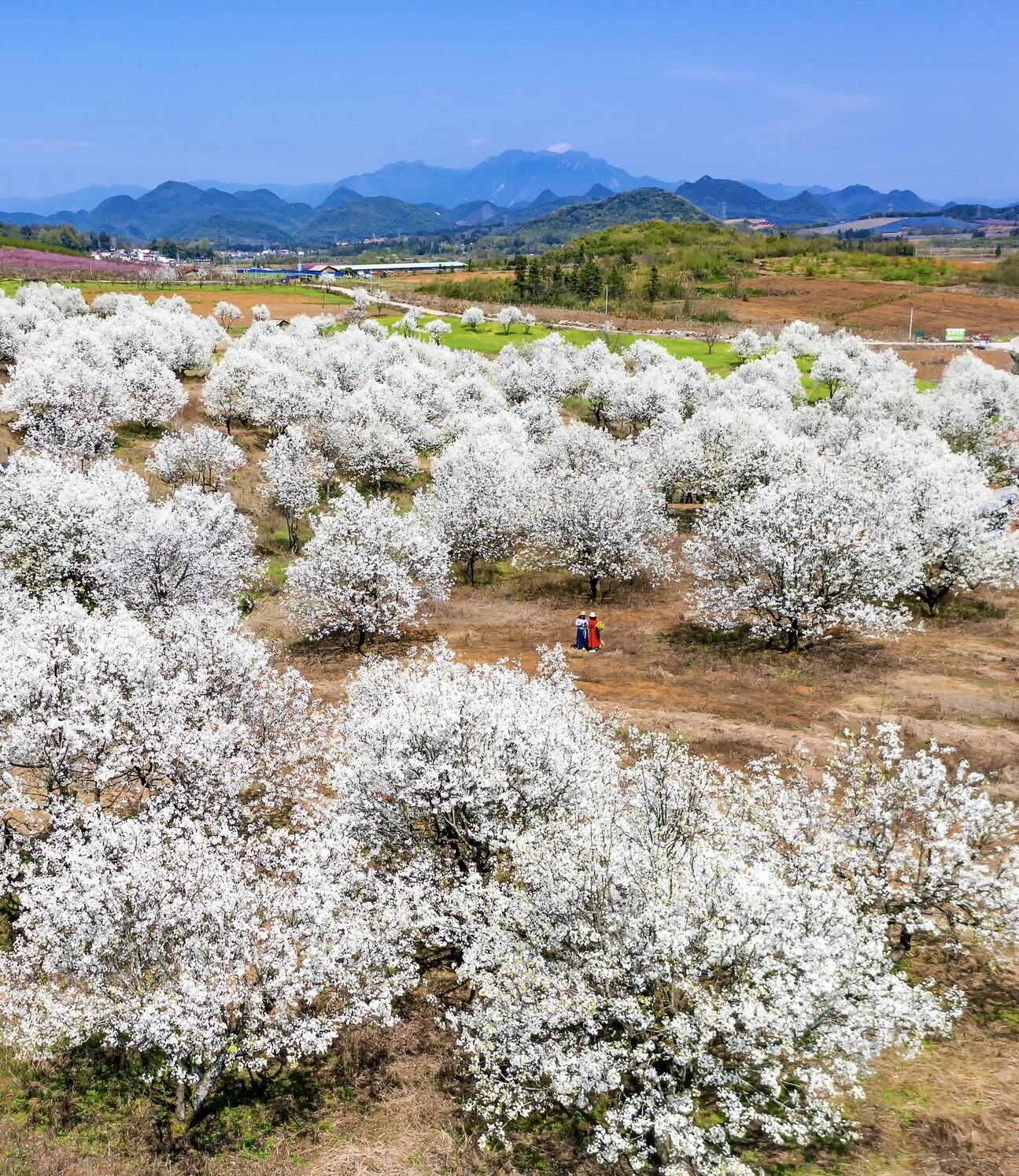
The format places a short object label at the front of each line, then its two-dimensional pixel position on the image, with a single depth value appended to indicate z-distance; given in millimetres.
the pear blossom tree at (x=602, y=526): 38688
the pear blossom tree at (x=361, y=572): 33562
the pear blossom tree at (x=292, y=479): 47262
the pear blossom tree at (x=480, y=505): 42750
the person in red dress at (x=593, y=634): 33500
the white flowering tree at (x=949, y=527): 35750
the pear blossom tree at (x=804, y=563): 31516
